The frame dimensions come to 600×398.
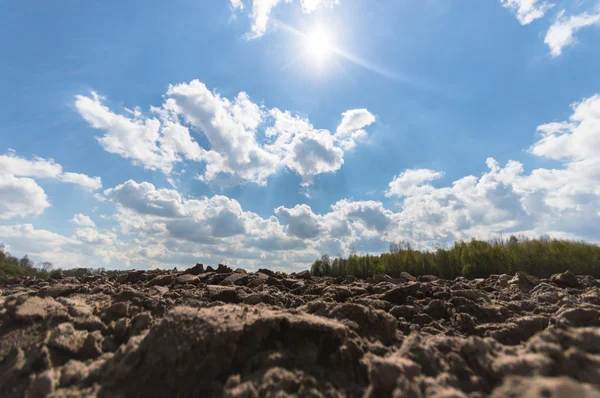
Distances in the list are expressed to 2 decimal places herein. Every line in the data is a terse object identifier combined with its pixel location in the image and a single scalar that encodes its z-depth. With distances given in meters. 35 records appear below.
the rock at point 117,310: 3.04
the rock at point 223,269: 7.80
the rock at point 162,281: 5.66
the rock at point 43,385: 1.92
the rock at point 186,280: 5.71
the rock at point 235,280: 5.64
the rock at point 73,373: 2.01
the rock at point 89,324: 2.71
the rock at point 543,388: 1.19
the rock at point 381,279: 6.89
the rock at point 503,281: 5.60
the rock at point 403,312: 3.30
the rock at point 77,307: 2.88
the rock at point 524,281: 5.16
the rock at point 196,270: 7.48
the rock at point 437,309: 3.41
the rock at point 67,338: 2.36
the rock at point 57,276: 9.08
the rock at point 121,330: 2.64
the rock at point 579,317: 2.56
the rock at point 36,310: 2.72
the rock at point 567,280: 5.23
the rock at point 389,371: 1.74
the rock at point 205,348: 1.97
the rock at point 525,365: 1.53
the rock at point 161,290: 4.34
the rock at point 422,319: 3.20
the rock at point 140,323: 2.72
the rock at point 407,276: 7.81
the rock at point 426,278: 7.20
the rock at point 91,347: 2.37
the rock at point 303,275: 8.21
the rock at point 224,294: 4.21
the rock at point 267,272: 7.81
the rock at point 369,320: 2.54
